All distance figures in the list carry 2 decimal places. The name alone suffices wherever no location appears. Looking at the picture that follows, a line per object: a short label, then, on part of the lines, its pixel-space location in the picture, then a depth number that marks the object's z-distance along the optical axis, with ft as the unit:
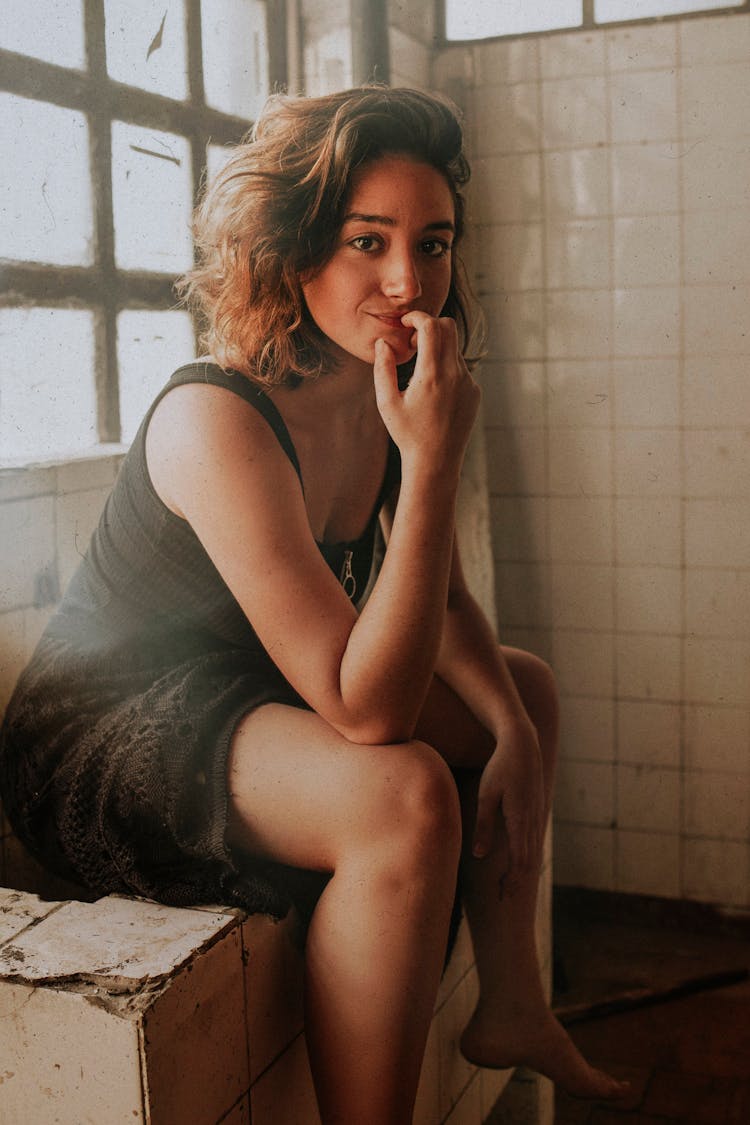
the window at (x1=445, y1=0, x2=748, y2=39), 7.17
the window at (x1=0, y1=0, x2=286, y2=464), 4.36
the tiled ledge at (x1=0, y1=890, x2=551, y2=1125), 2.83
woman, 3.18
